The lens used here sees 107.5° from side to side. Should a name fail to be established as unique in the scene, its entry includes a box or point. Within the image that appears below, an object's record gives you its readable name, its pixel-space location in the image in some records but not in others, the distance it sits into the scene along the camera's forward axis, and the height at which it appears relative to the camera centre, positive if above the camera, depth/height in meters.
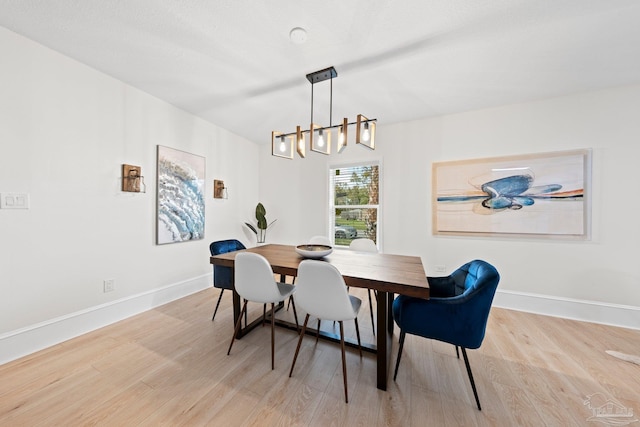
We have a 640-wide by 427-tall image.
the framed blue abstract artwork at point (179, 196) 2.87 +0.20
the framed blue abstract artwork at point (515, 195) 2.59 +0.23
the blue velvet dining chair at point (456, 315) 1.41 -0.64
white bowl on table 2.05 -0.35
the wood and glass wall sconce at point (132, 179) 2.50 +0.35
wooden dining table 1.48 -0.43
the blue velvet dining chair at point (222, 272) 2.42 -0.64
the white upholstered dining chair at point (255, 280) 1.72 -0.51
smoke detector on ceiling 1.69 +1.31
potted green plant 4.29 -0.20
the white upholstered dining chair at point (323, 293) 1.44 -0.52
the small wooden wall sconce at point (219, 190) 3.62 +0.35
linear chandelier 1.91 +0.69
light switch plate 1.78 +0.07
